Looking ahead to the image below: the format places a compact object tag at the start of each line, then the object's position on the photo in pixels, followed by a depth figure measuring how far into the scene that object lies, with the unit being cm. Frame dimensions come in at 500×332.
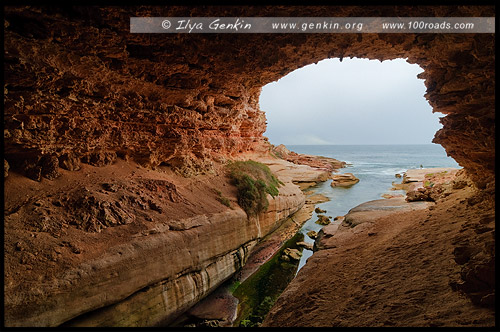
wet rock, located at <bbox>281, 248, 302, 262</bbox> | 945
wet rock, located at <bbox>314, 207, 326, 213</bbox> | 1488
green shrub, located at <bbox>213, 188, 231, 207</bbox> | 851
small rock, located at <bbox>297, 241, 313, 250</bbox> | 1027
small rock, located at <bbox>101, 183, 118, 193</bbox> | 644
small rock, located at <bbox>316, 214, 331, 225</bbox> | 1298
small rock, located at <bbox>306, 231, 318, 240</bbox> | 1133
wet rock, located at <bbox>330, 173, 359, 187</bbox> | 2338
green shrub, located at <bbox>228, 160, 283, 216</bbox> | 930
